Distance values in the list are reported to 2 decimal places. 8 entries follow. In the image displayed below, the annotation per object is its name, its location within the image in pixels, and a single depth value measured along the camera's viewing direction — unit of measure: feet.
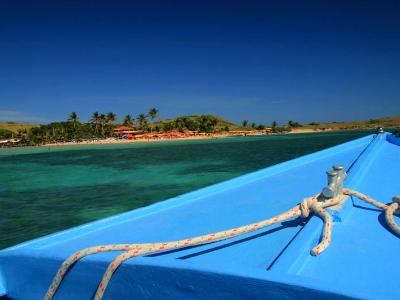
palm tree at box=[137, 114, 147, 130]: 296.44
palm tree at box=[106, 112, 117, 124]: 270.46
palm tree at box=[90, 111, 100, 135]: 266.16
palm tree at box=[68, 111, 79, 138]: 255.27
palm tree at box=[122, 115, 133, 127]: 302.86
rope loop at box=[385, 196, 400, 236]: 5.65
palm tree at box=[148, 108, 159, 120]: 283.38
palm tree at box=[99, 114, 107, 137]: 270.46
